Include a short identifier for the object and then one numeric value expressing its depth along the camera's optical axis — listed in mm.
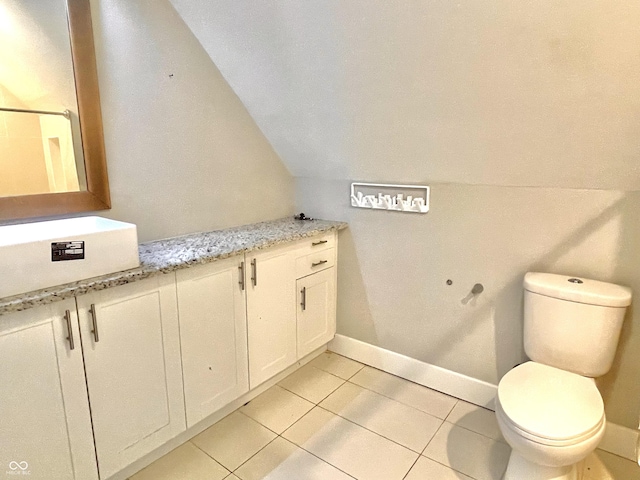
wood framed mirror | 1575
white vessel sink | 1221
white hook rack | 2160
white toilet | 1340
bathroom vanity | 1282
